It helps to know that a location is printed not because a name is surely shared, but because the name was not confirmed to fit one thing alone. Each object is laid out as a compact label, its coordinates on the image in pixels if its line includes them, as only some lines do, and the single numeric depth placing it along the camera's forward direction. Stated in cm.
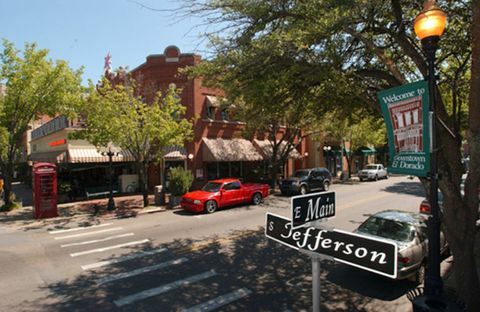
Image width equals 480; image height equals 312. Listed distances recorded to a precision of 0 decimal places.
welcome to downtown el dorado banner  440
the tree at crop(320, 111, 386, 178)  2756
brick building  2370
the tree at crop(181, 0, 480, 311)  520
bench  2025
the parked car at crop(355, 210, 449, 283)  687
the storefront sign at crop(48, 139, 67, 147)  2088
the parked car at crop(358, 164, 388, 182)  3303
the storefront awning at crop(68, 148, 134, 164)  1950
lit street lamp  394
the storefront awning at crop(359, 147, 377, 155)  4247
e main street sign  313
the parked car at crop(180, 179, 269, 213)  1570
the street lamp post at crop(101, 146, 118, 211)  1661
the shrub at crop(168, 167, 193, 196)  1833
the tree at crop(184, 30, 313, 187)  732
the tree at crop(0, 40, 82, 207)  1591
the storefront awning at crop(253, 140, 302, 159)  2718
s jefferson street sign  258
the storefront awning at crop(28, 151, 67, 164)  1959
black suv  2217
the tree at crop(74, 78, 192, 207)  1575
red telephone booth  1491
